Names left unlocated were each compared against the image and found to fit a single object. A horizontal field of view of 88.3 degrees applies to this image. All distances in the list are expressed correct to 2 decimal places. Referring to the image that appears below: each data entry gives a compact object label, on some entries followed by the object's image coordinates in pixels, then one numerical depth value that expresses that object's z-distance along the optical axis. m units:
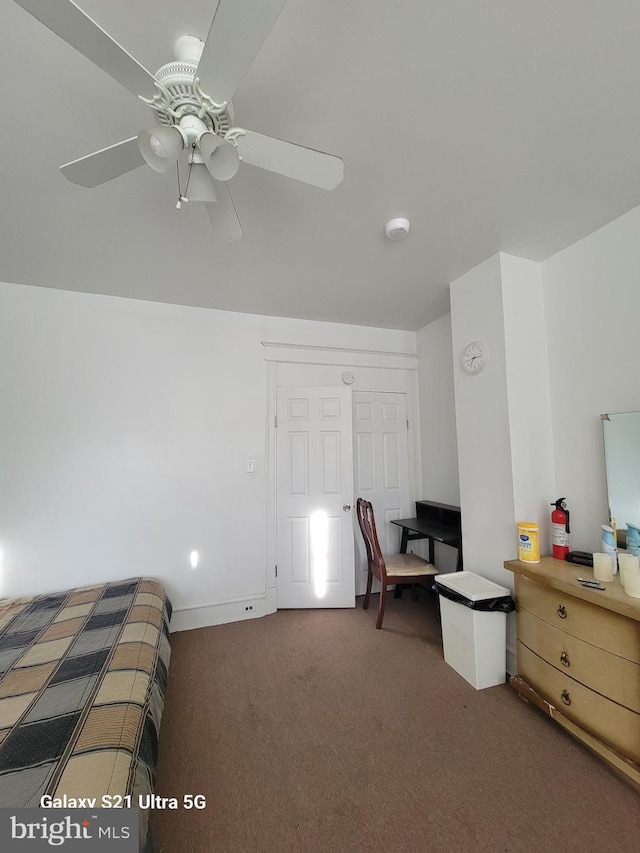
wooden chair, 2.62
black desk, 2.67
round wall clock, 2.27
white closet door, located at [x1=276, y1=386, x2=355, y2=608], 3.07
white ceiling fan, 0.75
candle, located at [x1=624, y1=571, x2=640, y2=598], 1.44
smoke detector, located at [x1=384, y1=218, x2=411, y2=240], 1.85
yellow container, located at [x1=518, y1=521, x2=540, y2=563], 1.91
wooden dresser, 1.40
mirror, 1.74
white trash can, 1.96
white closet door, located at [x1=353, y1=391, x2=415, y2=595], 3.41
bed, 0.98
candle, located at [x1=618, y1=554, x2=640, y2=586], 1.47
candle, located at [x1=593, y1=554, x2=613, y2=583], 1.63
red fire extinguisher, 1.96
